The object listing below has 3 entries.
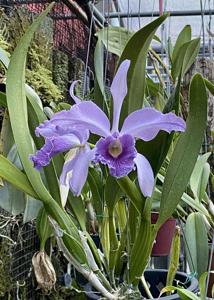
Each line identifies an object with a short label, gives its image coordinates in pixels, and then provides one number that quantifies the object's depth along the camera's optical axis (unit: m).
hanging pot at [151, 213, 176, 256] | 0.92
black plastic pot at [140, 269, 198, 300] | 0.70
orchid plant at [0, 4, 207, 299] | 0.45
